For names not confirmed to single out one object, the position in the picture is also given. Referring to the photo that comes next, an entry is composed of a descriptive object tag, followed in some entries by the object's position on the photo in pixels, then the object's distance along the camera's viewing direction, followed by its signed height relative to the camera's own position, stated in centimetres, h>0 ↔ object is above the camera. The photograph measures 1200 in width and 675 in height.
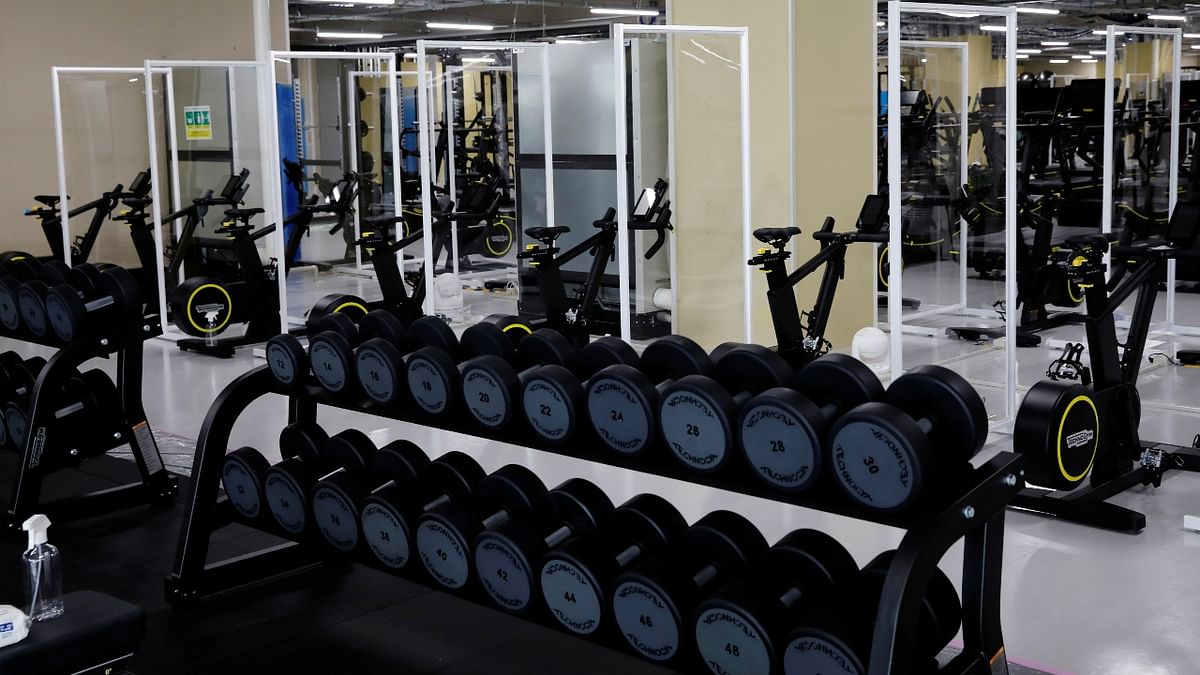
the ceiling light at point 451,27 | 870 +166
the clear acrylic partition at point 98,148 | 823 +61
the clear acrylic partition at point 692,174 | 579 +24
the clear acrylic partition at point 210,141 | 775 +60
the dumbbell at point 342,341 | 313 -31
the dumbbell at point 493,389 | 273 -39
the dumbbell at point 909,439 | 206 -40
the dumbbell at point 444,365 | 287 -35
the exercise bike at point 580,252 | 639 -19
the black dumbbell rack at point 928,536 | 200 -57
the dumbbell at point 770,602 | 225 -75
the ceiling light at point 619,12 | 794 +142
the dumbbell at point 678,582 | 240 -75
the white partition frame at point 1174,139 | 623 +40
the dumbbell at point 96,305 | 406 -26
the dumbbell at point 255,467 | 341 -69
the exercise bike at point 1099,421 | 358 -66
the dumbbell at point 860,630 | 211 -77
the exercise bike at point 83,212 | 810 +13
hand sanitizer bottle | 240 -71
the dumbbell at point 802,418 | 218 -38
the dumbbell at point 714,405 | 232 -37
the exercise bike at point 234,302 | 695 -44
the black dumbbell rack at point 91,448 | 407 -75
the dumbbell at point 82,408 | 424 -64
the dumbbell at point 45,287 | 419 -20
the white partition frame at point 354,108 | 755 +77
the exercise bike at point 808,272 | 526 -26
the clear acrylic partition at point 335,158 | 726 +44
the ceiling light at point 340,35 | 1270 +210
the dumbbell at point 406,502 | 296 -70
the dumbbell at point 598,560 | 254 -74
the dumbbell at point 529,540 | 268 -73
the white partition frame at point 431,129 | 622 +56
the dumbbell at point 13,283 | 439 -19
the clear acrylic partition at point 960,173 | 480 +18
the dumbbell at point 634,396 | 247 -37
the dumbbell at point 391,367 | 297 -36
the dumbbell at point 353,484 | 311 -69
